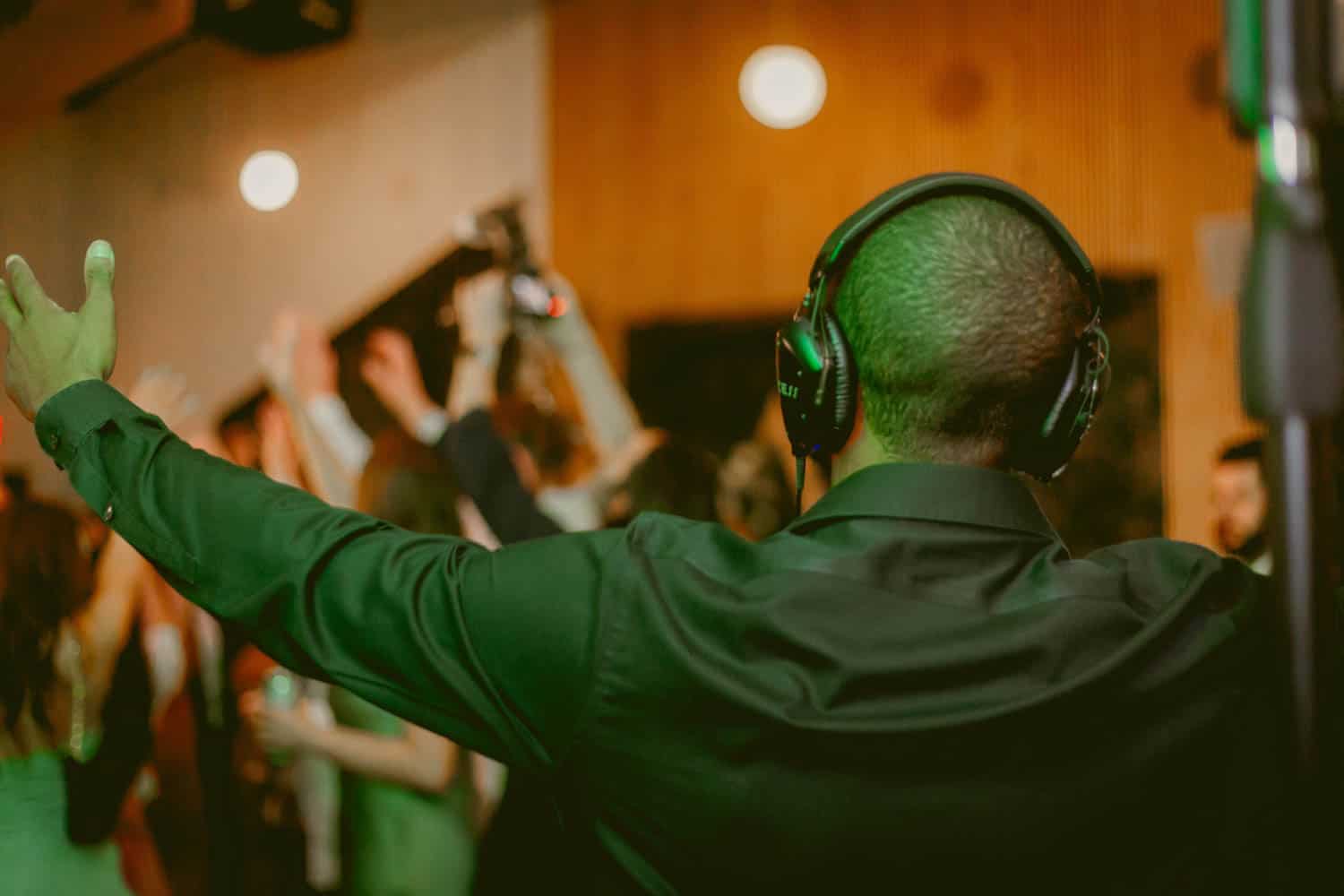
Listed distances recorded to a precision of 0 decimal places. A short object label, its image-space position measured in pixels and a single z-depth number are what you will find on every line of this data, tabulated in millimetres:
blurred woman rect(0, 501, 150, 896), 2006
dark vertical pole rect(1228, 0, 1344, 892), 484
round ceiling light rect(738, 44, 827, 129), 4375
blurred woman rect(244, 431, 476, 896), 2346
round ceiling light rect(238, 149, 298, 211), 4039
